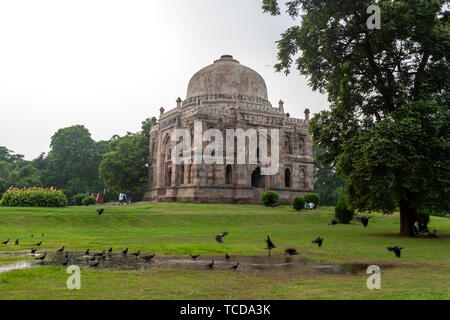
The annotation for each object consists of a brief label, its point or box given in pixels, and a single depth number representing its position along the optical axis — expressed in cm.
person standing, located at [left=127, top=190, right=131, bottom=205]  3672
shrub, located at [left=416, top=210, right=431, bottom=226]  1826
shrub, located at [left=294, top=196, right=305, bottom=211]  3002
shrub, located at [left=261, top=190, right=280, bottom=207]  3241
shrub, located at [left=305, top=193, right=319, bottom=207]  3331
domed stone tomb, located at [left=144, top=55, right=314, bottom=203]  3472
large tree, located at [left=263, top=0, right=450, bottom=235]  1484
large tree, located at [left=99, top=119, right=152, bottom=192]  4244
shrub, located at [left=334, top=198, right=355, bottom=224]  2473
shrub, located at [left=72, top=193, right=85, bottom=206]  4141
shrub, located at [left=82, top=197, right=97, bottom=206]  3722
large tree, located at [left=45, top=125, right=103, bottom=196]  5326
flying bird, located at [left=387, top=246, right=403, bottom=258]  985
